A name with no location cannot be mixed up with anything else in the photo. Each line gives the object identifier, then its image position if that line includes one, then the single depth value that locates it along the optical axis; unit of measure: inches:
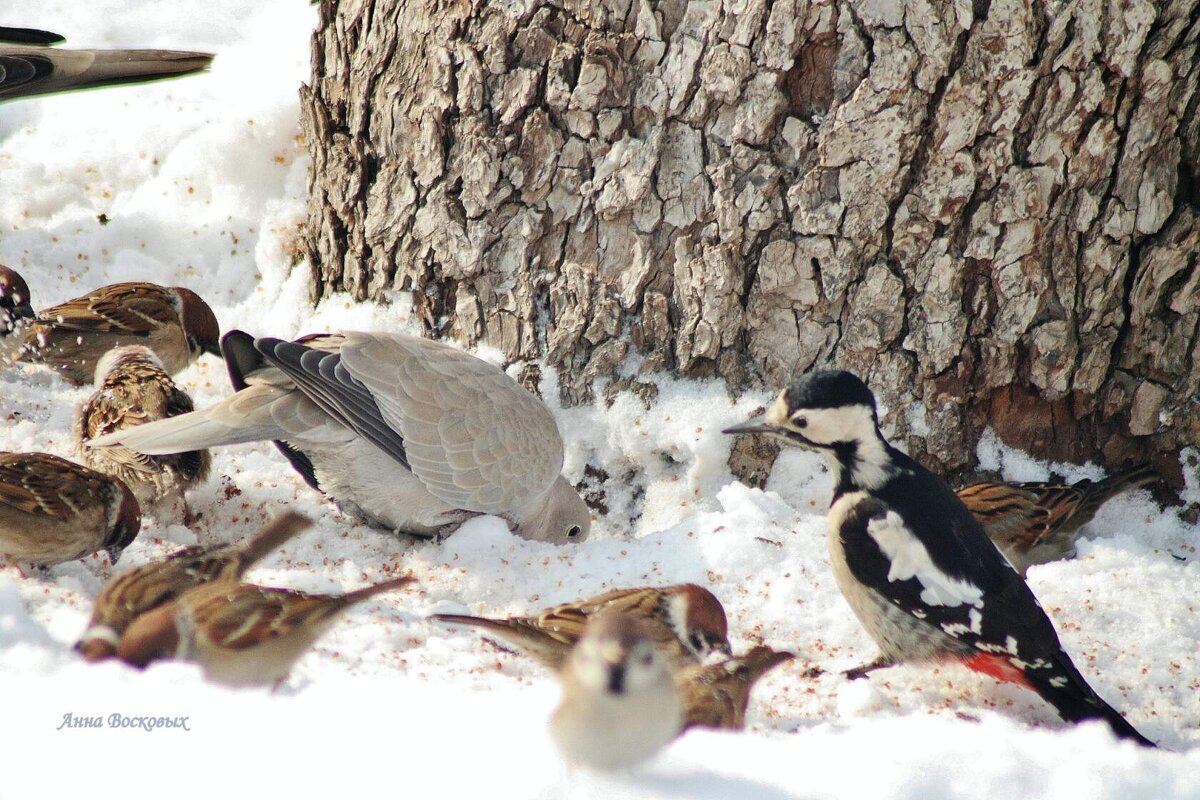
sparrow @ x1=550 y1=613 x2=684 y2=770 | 173.5
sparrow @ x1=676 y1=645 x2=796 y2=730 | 210.1
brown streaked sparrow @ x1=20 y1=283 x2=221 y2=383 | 374.0
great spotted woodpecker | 241.4
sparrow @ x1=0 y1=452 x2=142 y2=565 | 254.2
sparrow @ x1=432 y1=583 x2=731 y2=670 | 232.8
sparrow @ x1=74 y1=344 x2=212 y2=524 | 308.0
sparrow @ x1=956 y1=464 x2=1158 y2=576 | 307.4
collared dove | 299.0
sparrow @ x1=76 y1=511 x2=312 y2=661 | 203.3
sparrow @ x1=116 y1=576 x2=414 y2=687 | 197.0
